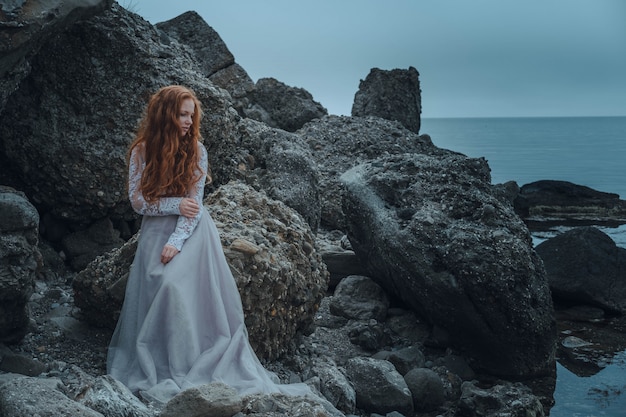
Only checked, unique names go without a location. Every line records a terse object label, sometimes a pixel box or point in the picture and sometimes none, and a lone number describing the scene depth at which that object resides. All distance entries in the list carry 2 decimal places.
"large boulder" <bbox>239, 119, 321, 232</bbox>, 11.25
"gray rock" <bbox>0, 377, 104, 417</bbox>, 5.00
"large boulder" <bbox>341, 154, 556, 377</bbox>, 9.70
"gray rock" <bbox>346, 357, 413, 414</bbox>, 8.20
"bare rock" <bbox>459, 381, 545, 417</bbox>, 8.66
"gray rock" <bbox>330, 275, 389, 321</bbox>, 10.62
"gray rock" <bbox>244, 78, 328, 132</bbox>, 20.78
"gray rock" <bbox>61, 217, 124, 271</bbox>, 9.59
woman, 6.63
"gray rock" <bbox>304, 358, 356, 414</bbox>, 7.65
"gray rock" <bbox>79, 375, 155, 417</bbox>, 5.41
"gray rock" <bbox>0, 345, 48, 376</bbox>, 6.85
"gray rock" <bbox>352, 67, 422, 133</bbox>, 23.77
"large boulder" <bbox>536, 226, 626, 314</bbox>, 13.18
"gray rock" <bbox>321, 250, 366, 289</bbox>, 11.72
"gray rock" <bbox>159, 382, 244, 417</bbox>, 5.41
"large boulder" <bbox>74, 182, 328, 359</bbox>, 7.52
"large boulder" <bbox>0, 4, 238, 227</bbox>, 9.38
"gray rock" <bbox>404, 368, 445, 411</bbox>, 8.67
